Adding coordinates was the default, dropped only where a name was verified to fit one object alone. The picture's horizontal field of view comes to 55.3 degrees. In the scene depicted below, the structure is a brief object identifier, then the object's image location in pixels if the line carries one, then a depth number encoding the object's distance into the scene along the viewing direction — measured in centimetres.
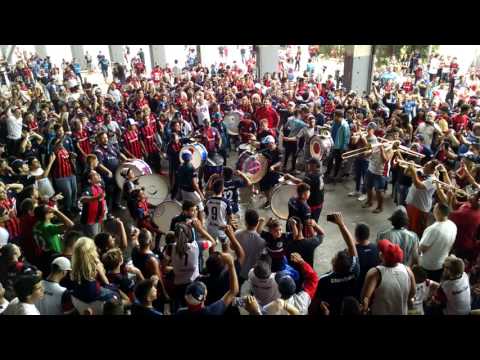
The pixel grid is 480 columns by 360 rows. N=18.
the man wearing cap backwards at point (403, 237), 499
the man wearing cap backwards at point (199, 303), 361
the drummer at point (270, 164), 822
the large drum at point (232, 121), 1138
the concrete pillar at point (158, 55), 2553
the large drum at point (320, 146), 933
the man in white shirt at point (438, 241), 509
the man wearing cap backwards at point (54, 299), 392
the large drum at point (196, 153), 850
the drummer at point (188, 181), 714
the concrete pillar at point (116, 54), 2619
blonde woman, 387
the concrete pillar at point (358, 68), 1546
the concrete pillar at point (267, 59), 1994
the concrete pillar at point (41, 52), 2794
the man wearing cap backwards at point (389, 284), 399
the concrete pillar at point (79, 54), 2827
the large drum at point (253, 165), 822
